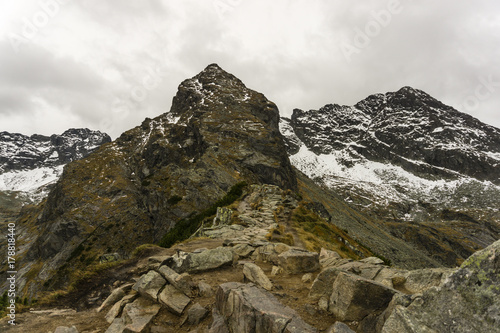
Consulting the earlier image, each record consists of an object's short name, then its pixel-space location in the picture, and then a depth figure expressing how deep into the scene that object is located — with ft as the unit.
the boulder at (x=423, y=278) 23.36
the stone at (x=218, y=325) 24.12
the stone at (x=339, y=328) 18.75
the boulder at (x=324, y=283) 26.42
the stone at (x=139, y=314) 25.84
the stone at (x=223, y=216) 93.25
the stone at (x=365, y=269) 29.05
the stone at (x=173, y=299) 28.75
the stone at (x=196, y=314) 26.89
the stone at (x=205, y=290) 31.91
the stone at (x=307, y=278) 34.24
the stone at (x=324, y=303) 24.39
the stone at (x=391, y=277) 25.66
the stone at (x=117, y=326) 26.20
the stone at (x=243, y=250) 50.67
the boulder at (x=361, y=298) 20.67
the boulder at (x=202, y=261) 39.09
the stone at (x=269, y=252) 46.34
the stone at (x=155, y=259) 44.02
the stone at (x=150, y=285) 31.74
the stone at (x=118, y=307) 30.10
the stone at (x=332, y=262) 36.17
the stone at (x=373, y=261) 34.14
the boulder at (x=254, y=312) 20.94
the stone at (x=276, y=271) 38.55
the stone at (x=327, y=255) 43.19
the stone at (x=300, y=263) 38.52
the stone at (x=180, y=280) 32.27
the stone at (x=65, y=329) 26.78
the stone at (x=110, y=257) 62.23
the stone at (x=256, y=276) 31.58
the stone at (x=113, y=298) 33.91
